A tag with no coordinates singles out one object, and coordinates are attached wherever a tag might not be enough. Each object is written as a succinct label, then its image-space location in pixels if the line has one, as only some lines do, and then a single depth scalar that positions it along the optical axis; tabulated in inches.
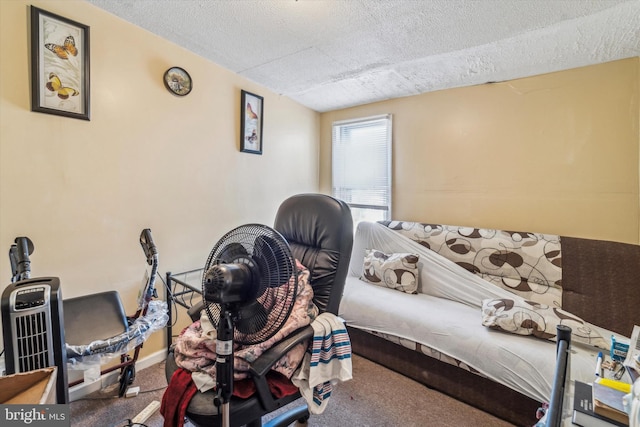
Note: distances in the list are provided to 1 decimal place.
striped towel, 44.9
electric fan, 34.9
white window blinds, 119.0
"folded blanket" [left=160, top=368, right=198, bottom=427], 39.2
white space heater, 32.4
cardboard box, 27.2
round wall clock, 77.9
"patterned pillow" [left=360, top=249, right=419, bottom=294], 92.1
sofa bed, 61.2
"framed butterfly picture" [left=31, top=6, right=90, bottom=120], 56.8
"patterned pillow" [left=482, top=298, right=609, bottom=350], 62.2
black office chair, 39.2
